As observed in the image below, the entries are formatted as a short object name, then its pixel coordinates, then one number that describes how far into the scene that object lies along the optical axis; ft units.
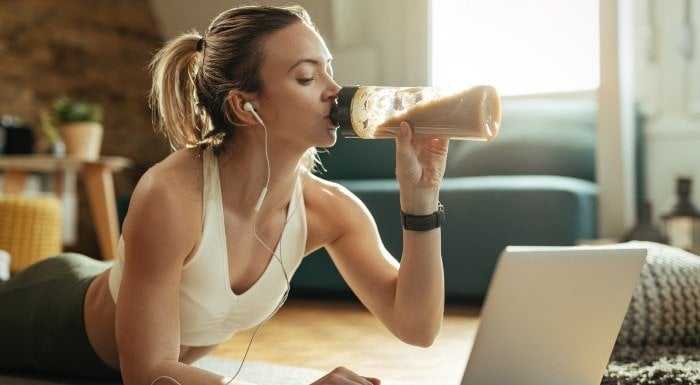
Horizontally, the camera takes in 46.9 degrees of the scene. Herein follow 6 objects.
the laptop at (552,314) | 2.96
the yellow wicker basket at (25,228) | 10.07
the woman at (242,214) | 3.31
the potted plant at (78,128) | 11.20
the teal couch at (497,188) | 8.38
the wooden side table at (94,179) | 10.81
